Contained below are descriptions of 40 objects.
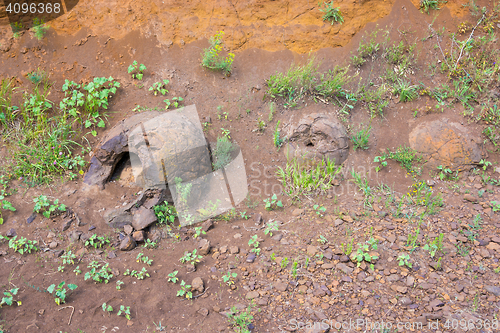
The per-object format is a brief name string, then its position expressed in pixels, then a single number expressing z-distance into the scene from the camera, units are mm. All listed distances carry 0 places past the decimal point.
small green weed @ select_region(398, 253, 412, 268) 3179
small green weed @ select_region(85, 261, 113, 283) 3188
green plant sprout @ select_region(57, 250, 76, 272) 3363
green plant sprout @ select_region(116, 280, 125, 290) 3137
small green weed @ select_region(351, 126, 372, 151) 4617
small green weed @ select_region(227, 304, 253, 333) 2707
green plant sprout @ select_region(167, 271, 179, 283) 3194
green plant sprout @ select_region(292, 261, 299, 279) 3152
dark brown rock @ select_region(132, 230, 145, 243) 3672
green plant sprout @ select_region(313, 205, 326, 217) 3891
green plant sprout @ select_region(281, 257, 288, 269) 3236
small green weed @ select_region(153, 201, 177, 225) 3844
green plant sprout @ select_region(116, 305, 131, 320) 2878
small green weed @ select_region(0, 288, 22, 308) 2828
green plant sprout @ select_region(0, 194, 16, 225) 3704
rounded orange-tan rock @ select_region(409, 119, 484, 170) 4508
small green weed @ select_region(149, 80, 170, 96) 4777
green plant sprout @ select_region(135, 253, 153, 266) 3408
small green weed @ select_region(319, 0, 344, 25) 5266
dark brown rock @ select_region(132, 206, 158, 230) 3748
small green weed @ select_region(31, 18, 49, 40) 4922
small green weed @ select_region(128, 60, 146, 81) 4840
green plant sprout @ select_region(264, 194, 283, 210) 4020
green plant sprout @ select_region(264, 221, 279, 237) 3656
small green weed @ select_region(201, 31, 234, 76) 4992
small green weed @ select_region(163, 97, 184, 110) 4634
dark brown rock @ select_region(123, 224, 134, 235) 3727
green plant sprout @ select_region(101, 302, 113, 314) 2881
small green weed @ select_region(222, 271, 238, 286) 3180
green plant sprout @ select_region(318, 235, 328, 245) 3489
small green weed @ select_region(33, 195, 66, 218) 3764
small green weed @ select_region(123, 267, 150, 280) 3252
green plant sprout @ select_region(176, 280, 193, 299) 3043
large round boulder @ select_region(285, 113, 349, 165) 4492
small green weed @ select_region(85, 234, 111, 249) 3564
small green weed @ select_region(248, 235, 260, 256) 3447
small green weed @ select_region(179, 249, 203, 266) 3398
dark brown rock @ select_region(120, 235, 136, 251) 3580
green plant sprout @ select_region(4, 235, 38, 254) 3422
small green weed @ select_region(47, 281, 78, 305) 2932
